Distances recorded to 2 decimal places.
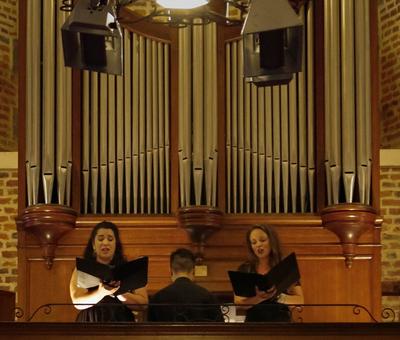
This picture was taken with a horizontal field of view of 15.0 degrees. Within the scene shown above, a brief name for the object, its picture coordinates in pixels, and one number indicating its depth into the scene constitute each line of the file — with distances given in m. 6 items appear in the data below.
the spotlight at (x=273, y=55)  8.84
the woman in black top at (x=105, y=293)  9.33
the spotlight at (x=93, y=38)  8.63
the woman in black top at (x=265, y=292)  9.25
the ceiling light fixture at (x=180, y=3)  8.40
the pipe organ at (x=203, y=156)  11.69
